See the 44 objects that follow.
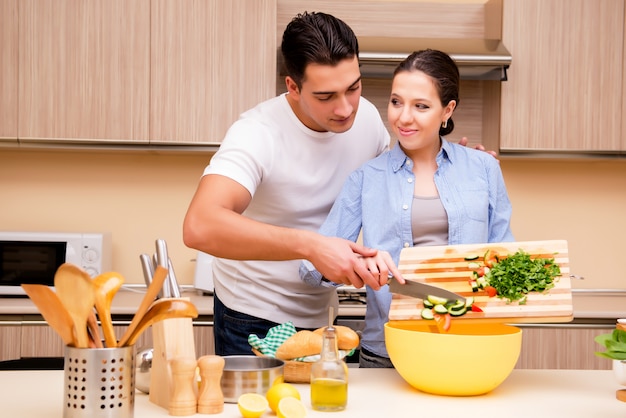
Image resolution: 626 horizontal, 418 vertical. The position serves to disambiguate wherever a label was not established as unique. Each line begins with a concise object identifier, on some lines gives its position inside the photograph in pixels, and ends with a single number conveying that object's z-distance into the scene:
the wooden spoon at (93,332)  1.23
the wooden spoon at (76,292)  1.16
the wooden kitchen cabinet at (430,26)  3.45
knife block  1.41
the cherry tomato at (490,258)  1.61
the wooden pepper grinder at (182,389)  1.36
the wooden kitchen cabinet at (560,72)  3.23
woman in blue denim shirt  1.94
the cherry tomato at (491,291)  1.59
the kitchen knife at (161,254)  1.41
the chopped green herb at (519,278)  1.58
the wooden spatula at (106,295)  1.22
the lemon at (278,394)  1.34
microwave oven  3.12
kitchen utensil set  1.17
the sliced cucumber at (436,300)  1.58
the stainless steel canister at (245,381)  1.43
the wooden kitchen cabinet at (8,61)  3.11
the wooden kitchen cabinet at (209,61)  3.14
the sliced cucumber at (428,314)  1.58
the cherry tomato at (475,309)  1.58
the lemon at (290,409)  1.30
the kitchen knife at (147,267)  1.43
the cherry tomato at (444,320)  1.56
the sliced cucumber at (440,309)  1.57
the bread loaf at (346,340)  1.58
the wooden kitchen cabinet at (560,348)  3.01
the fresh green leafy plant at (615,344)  1.44
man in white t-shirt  1.72
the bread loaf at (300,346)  1.54
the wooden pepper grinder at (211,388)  1.37
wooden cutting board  1.57
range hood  3.07
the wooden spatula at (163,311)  1.25
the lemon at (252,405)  1.32
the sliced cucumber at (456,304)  1.57
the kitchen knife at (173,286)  1.50
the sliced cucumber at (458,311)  1.56
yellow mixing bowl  1.47
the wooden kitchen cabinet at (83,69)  3.12
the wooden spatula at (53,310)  1.17
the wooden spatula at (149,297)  1.21
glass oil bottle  1.38
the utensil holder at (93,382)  1.24
